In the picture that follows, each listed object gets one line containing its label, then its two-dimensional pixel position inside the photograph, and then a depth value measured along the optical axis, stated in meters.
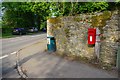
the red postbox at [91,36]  3.37
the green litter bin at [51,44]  4.99
